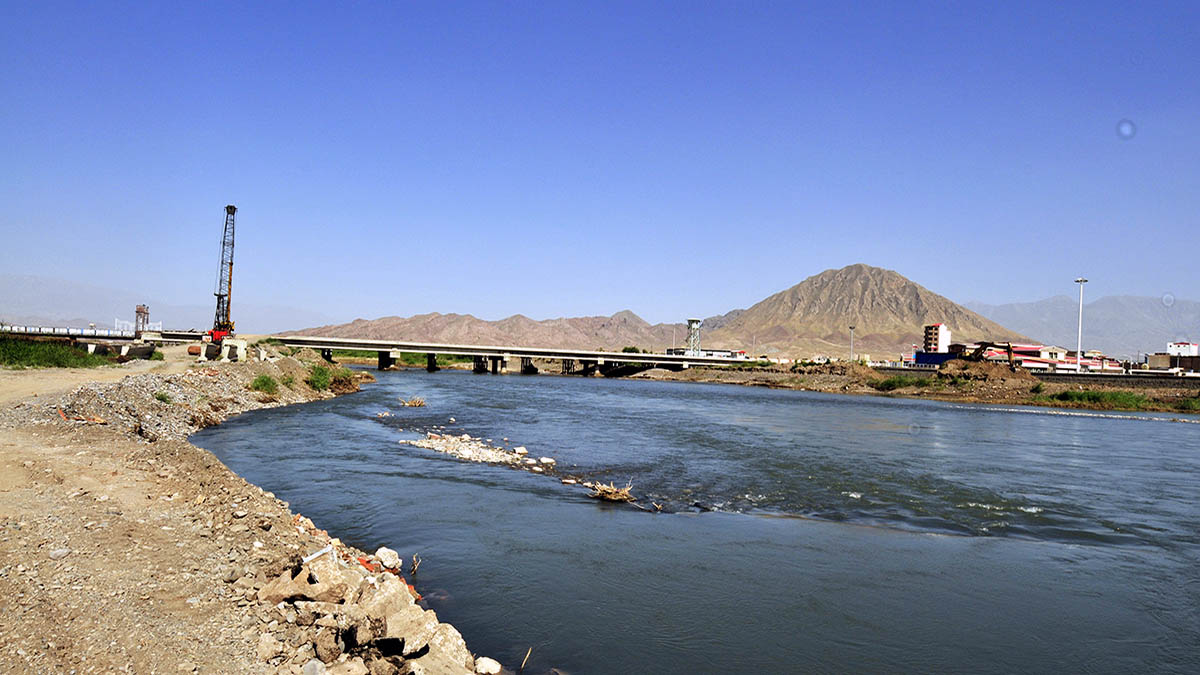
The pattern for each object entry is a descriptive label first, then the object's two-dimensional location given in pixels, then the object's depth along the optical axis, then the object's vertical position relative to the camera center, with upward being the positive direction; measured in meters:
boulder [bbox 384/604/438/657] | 6.95 -2.98
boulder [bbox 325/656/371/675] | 6.13 -3.00
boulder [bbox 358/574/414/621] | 7.21 -2.84
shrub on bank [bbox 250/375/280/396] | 39.19 -2.79
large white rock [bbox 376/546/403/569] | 10.47 -3.36
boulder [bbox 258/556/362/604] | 7.45 -2.76
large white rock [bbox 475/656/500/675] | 7.36 -3.50
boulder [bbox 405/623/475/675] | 7.00 -3.29
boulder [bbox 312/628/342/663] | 6.41 -2.95
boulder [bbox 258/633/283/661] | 6.44 -3.00
